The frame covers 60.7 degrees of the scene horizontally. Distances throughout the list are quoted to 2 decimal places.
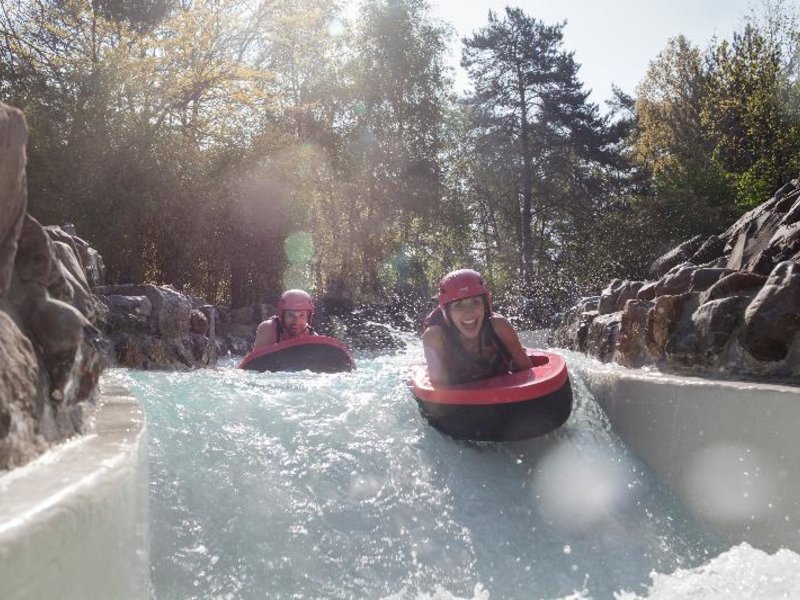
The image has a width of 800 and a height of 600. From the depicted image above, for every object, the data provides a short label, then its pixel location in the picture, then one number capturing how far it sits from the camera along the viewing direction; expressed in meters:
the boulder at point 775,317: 3.57
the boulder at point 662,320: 4.67
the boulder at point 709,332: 4.06
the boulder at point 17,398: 1.46
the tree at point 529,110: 27.55
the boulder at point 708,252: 7.12
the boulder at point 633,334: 5.19
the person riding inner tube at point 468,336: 4.68
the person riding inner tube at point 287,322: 8.16
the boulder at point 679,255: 8.73
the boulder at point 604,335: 6.16
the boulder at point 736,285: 4.19
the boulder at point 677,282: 5.21
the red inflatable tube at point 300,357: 7.02
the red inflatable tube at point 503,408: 3.92
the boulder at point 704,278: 4.98
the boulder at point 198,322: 9.70
